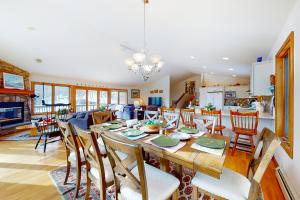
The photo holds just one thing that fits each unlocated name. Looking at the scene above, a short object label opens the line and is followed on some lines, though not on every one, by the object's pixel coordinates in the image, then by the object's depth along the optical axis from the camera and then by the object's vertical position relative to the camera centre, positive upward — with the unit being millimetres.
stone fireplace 4781 -144
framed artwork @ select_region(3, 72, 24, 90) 4914 +664
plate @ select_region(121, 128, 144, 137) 1758 -424
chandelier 2881 +846
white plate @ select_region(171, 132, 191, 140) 1605 -430
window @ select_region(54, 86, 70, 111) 6445 +244
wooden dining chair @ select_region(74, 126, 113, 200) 1291 -703
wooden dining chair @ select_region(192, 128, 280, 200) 1022 -735
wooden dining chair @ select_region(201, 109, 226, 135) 3113 -334
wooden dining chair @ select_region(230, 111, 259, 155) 2857 -537
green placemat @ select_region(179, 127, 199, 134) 1885 -426
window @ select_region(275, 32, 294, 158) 1973 +118
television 9484 -107
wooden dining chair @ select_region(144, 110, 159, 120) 3007 -320
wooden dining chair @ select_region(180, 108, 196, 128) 3150 -387
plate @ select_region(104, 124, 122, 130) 2083 -412
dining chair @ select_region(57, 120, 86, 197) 1628 -573
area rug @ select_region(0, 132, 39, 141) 4143 -1150
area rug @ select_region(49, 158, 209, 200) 1826 -1227
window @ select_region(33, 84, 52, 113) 5941 +145
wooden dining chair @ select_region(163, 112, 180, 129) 2552 -361
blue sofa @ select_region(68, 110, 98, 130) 4350 -628
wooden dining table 1049 -482
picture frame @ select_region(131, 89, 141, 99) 9895 +448
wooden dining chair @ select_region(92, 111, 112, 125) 2704 -342
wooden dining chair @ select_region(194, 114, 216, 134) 2232 -348
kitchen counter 2895 -352
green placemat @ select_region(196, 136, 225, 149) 1364 -442
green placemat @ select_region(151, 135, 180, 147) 1407 -439
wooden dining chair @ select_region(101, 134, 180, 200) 974 -695
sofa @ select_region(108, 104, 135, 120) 7047 -577
